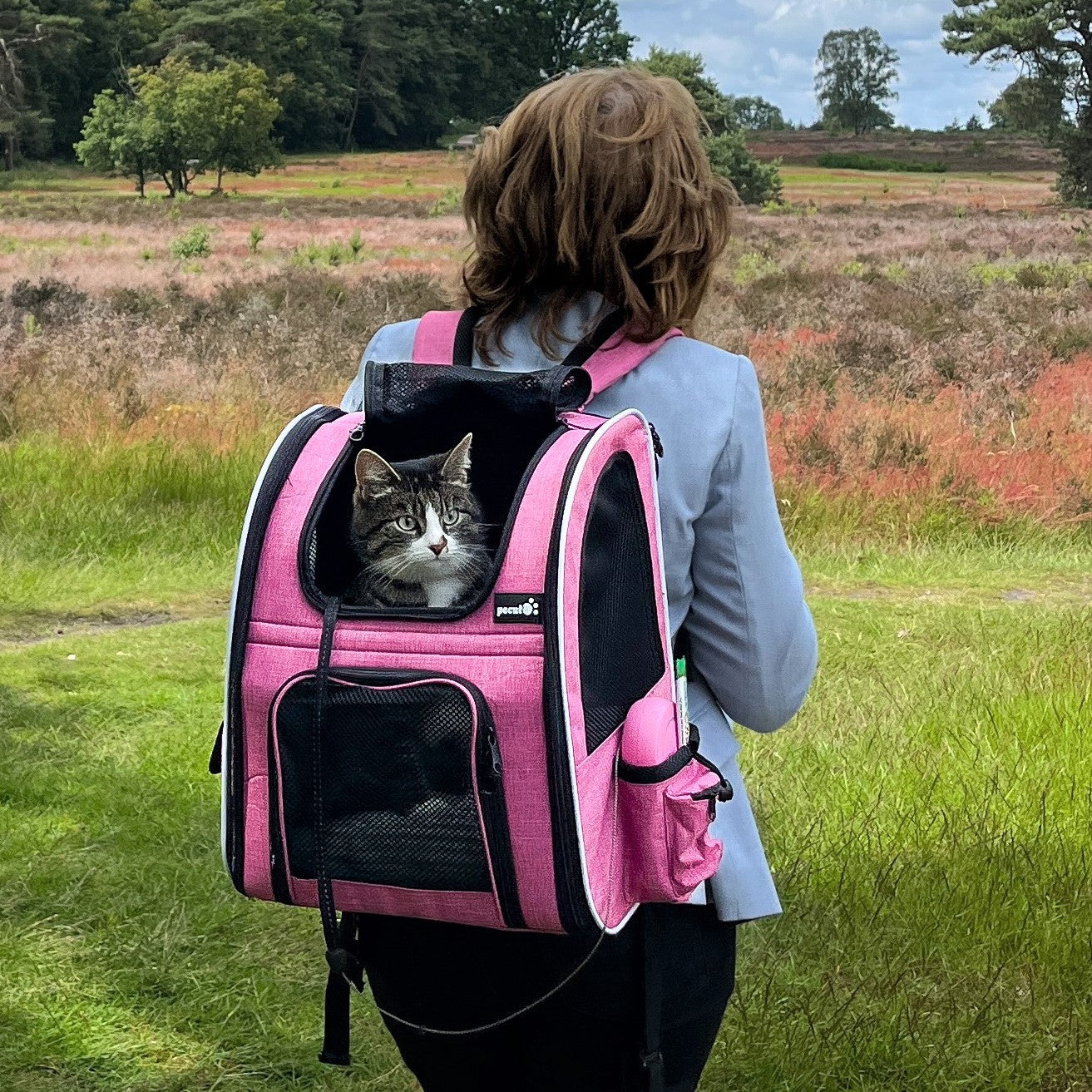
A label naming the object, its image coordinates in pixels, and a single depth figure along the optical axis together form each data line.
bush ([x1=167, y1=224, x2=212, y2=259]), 28.12
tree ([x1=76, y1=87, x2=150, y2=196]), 46.75
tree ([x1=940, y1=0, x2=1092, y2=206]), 40.03
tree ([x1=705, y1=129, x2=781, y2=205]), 42.34
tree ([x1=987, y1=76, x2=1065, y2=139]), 42.69
